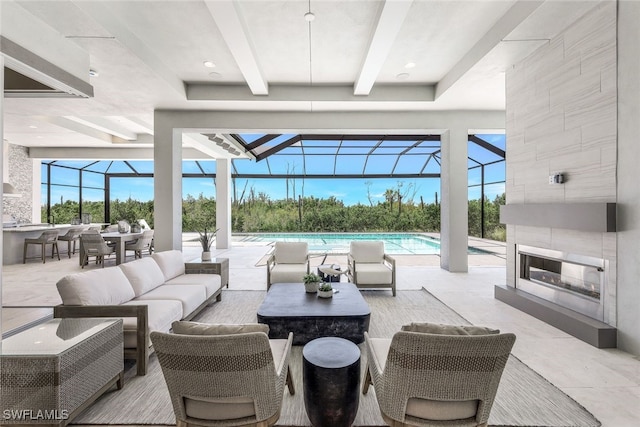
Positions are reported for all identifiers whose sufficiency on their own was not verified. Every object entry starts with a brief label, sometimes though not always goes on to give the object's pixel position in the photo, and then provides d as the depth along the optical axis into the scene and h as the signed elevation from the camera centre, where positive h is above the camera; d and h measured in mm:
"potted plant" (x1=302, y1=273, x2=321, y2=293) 3823 -881
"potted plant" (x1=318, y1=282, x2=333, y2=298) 3621 -931
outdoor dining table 7430 -705
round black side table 1879 -1102
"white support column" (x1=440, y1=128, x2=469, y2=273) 6625 +274
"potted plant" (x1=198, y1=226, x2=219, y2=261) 5137 -631
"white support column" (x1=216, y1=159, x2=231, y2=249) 10688 +544
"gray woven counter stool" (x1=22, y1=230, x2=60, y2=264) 7755 -695
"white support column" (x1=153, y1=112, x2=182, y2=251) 6098 +533
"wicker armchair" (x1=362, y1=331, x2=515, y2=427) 1531 -869
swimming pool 10312 -1164
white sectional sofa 2645 -895
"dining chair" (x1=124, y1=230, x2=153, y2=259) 8000 -825
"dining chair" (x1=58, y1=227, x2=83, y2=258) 8477 -638
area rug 2055 -1408
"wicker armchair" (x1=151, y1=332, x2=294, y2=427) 1533 -873
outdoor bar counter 7555 -724
